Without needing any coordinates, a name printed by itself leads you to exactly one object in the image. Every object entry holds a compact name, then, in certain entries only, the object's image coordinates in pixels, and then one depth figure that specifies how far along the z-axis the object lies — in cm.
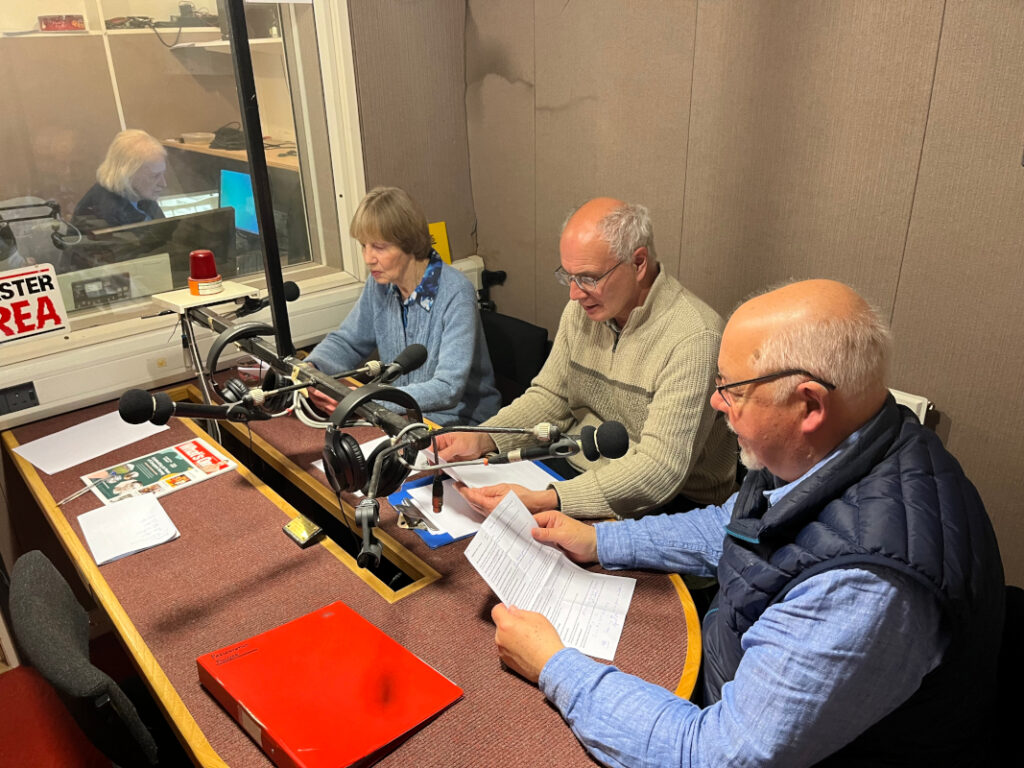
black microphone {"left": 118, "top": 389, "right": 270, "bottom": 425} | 128
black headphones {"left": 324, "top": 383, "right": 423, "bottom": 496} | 125
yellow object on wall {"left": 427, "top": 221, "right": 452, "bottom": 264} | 319
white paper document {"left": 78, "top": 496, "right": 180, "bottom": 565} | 161
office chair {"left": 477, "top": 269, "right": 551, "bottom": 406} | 255
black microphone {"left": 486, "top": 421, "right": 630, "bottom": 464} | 121
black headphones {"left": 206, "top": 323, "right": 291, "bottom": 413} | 149
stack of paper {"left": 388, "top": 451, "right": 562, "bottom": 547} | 162
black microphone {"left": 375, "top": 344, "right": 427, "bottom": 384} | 140
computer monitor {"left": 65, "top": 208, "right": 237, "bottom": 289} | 242
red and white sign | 221
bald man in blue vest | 94
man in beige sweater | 172
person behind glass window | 239
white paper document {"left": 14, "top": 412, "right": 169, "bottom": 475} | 201
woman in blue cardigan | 228
